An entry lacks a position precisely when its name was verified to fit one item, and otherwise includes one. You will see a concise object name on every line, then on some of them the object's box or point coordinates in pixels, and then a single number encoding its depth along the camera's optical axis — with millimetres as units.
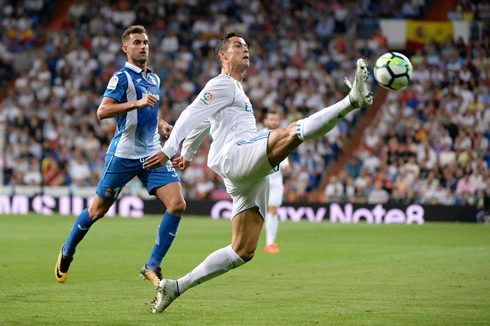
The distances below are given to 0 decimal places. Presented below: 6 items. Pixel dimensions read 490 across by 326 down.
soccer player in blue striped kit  16187
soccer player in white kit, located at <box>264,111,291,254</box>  26489
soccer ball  12367
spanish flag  54125
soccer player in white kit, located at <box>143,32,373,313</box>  12898
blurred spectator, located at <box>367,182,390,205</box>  42687
